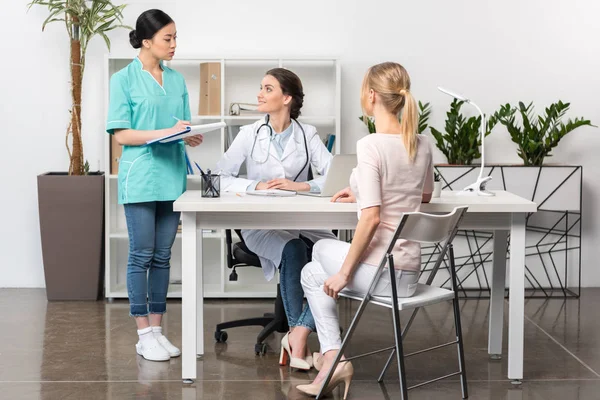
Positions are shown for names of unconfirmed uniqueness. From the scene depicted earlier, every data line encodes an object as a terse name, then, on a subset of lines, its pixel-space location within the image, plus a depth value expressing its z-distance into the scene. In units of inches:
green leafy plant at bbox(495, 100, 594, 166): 215.6
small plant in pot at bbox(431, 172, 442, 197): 146.0
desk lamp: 153.7
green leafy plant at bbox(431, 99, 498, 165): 217.2
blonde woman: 126.3
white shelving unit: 215.5
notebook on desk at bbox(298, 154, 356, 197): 142.6
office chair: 167.5
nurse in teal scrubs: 156.3
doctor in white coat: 156.7
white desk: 138.8
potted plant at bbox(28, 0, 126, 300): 210.4
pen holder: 145.1
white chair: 123.3
